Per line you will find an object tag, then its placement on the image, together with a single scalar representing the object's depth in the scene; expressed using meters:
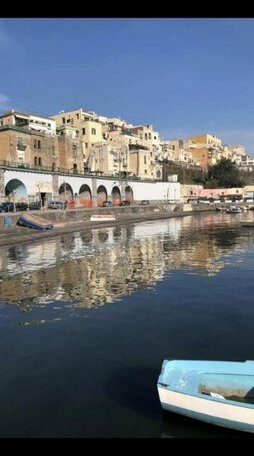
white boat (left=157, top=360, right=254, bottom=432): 7.29
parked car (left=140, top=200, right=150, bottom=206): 102.10
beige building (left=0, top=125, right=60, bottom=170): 72.94
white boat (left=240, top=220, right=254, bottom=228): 59.53
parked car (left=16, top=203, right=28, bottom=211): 62.58
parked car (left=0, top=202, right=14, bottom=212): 58.53
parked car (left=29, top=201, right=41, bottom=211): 66.25
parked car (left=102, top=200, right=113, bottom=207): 88.12
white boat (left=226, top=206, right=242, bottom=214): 103.99
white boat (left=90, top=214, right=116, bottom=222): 68.75
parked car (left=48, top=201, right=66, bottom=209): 69.56
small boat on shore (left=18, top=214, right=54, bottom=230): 51.19
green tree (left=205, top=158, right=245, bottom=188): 148.25
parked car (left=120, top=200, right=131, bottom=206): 94.67
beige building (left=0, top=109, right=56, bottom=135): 88.25
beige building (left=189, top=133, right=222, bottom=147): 186.38
